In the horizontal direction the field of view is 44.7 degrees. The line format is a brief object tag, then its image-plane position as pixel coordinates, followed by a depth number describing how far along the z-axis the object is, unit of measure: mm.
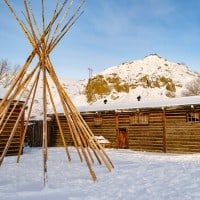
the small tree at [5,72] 34499
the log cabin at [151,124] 14880
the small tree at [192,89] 39771
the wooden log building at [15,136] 12966
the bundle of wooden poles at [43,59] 7944
